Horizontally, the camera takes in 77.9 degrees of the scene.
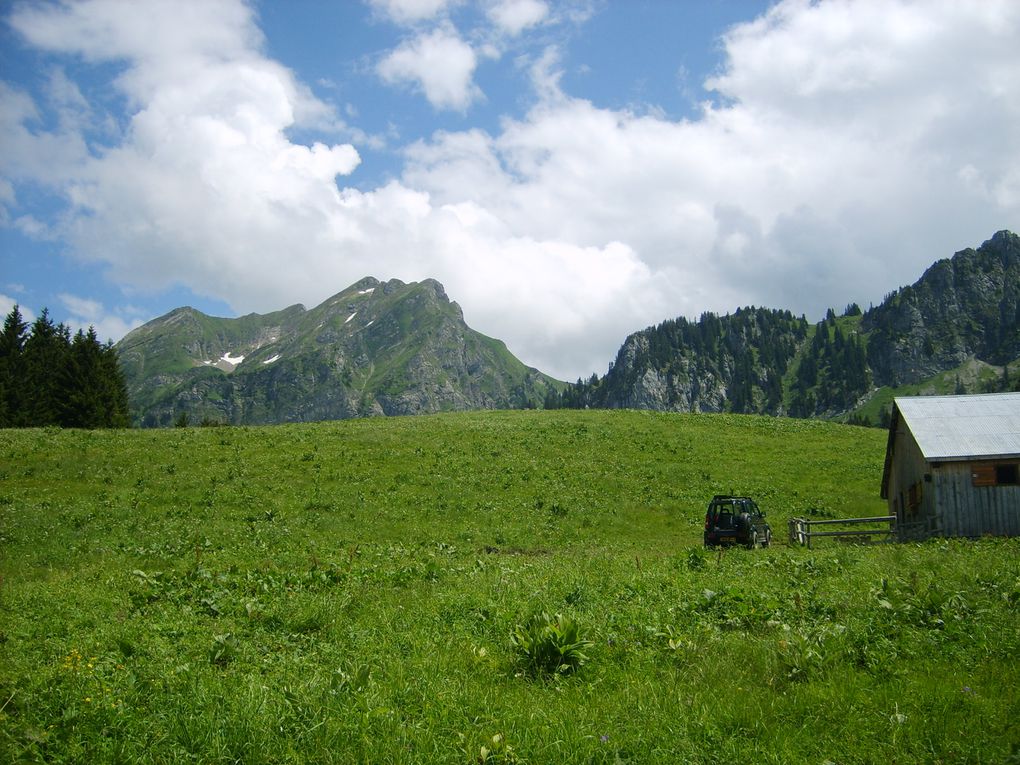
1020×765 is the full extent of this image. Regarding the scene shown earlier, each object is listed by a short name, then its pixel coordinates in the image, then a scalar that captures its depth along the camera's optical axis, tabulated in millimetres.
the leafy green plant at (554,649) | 9312
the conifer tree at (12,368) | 64438
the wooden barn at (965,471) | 28359
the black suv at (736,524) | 27000
